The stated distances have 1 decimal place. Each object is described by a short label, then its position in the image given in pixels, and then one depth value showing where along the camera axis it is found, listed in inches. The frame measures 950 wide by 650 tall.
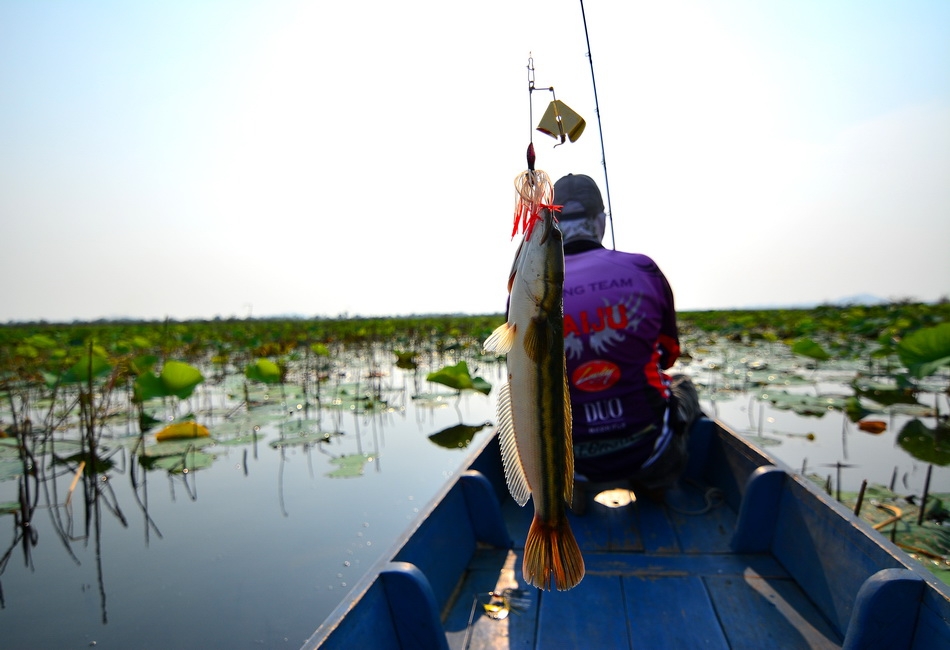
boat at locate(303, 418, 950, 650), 57.7
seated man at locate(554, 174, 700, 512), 92.8
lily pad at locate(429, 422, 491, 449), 215.9
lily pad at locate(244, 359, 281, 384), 227.9
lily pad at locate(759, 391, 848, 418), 226.1
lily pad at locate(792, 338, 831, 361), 238.2
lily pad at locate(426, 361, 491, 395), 202.1
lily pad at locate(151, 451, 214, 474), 184.5
